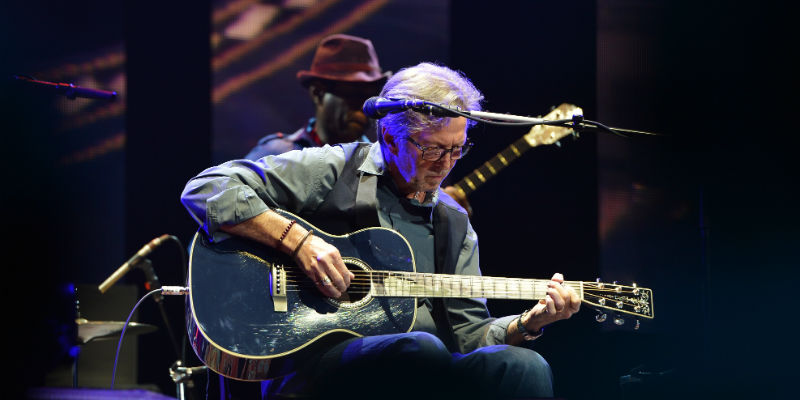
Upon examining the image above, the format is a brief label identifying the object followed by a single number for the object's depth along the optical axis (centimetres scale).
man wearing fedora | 882
